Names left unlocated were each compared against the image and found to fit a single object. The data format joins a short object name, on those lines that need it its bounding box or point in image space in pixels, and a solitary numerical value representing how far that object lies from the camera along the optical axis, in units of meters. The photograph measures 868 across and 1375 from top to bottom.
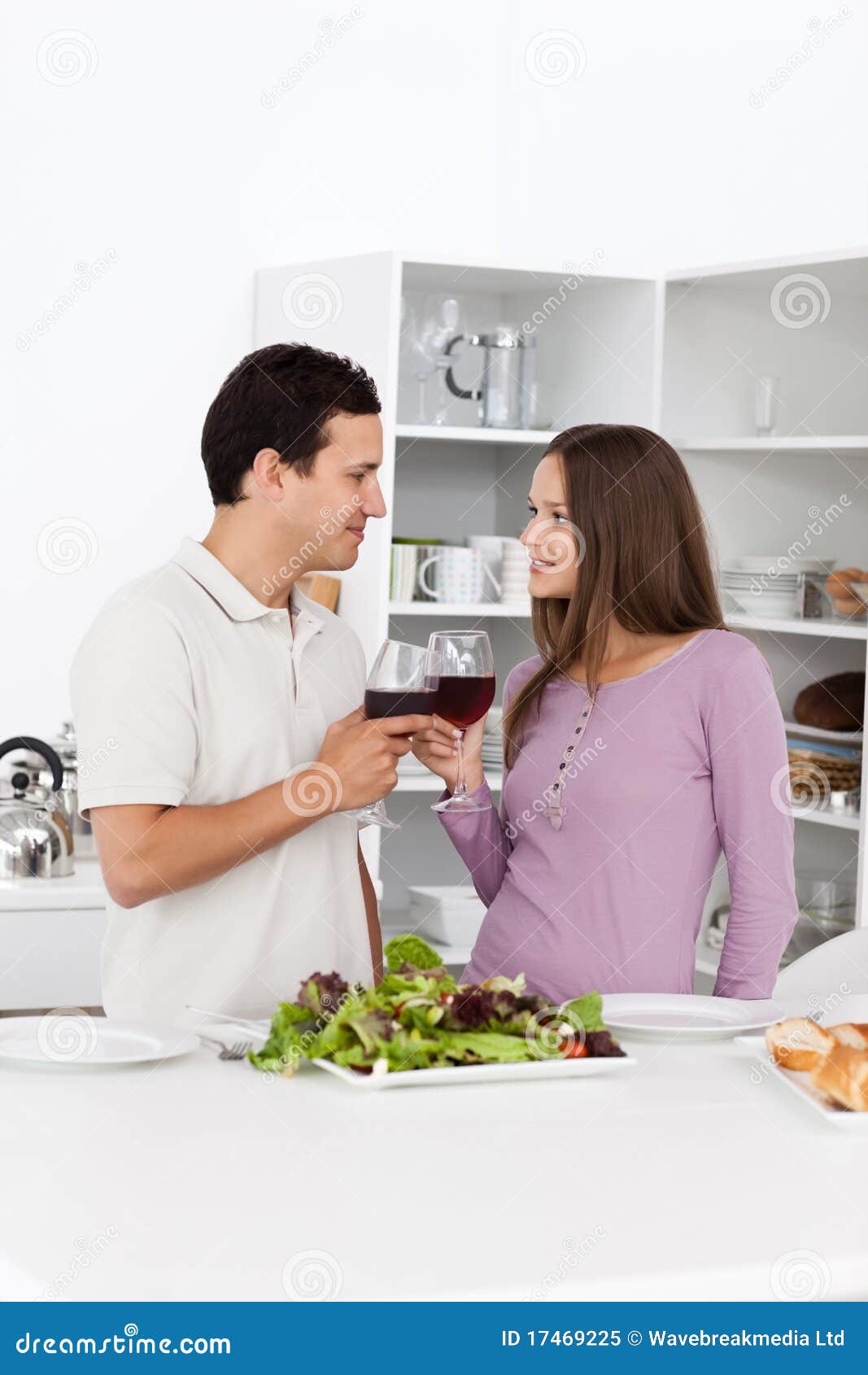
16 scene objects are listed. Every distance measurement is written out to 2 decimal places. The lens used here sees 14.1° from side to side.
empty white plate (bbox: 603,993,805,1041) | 3.64
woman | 3.95
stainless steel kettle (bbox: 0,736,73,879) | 4.88
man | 3.75
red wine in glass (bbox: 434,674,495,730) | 3.68
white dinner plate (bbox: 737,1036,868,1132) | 3.37
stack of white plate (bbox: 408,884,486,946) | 5.55
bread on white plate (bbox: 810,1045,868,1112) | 3.39
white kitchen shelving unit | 5.45
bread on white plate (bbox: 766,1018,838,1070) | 3.47
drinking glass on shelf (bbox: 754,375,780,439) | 5.56
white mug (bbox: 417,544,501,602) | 5.53
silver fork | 3.53
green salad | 3.46
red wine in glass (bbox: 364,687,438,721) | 3.69
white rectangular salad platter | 3.44
